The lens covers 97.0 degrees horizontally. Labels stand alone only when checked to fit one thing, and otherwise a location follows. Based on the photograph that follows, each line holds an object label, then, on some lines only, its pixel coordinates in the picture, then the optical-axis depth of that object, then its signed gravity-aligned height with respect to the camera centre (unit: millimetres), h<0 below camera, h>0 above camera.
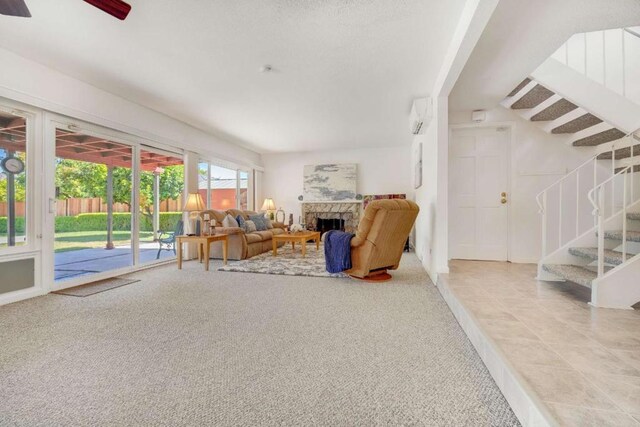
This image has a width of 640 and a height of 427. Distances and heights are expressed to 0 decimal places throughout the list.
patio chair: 4969 -531
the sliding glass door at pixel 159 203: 4562 +100
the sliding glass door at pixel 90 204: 3420 +64
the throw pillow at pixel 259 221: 5967 -248
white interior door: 4281 +271
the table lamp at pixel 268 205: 7237 +117
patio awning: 2920 +793
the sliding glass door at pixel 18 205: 2857 +32
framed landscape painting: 7227 +721
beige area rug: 3910 -854
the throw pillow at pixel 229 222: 5164 -232
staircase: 2213 +5
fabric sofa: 4914 -573
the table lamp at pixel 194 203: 4501 +98
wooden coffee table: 5023 -495
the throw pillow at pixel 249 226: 5504 -332
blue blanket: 3598 -525
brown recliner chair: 3314 -334
